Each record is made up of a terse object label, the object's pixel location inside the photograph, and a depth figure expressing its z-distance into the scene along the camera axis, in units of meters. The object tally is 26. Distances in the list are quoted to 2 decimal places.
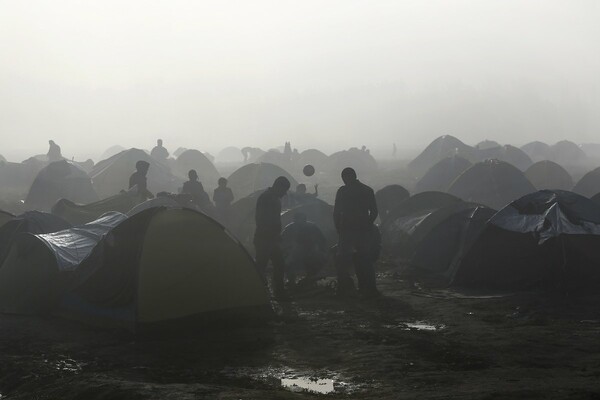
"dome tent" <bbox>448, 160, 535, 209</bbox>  27.58
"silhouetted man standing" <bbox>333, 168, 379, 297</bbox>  13.90
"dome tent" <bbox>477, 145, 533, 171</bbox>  49.49
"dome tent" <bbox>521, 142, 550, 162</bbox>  63.41
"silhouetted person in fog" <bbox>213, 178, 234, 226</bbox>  21.11
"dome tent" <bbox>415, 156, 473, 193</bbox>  35.56
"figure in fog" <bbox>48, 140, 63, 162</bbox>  44.59
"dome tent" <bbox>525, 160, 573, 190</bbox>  34.47
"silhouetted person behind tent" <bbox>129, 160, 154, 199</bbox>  19.56
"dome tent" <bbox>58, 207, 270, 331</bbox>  11.20
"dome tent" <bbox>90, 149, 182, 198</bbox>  35.78
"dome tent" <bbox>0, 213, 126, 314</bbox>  12.65
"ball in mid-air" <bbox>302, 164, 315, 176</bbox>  21.64
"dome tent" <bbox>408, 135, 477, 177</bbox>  51.12
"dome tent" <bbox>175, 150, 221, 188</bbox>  49.55
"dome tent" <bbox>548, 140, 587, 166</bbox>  64.38
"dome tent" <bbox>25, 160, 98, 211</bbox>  30.62
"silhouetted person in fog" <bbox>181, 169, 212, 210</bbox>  20.45
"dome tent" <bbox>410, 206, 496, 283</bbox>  15.81
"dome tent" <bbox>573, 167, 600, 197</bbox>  28.86
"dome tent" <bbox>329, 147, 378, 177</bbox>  55.03
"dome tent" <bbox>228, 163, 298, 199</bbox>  36.06
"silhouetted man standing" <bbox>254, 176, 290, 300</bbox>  13.86
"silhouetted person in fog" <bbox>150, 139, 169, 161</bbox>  48.47
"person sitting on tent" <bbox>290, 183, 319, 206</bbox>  20.58
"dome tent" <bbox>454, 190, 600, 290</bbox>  13.58
